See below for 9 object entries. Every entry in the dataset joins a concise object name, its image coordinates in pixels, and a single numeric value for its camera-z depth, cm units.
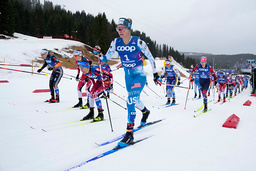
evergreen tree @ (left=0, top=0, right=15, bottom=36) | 4131
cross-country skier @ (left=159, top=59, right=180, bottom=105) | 903
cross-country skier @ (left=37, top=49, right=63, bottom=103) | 812
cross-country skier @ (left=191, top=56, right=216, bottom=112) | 762
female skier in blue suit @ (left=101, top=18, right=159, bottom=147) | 363
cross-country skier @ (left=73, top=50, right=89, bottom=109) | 723
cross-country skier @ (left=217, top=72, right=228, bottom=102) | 1164
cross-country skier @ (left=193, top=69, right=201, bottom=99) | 1310
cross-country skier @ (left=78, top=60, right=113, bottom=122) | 498
